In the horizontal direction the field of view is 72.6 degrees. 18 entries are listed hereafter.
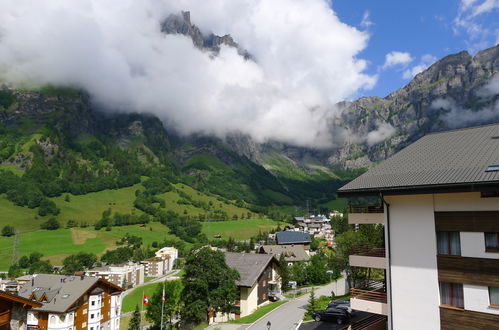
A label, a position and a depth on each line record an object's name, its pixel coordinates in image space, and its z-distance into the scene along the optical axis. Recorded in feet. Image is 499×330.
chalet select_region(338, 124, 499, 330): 51.88
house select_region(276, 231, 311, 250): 517.55
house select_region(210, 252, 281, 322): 172.35
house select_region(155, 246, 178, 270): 577.59
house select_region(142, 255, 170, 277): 539.29
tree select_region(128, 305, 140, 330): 237.66
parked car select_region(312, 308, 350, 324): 111.56
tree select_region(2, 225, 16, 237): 637.92
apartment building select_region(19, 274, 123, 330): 181.47
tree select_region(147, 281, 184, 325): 185.88
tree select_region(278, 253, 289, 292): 227.71
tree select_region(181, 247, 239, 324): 153.38
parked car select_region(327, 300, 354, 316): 116.88
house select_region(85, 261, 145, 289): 445.78
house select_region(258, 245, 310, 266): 394.32
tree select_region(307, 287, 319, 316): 132.34
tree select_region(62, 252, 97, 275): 506.89
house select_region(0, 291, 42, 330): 58.44
